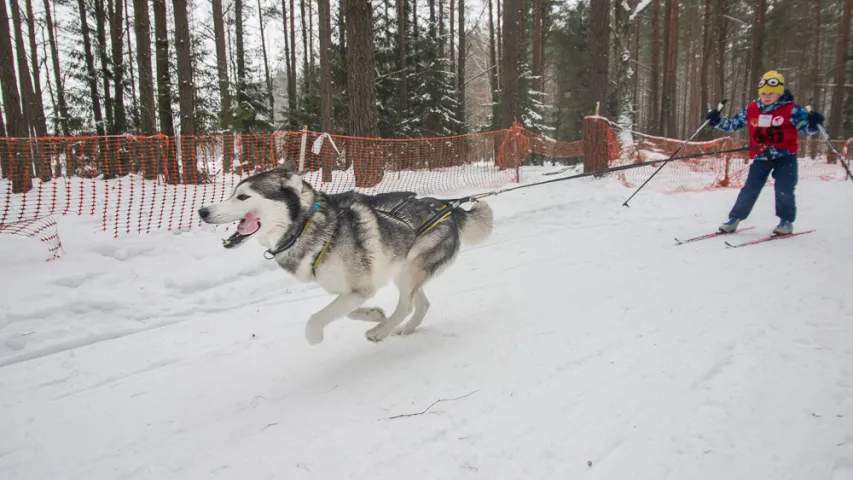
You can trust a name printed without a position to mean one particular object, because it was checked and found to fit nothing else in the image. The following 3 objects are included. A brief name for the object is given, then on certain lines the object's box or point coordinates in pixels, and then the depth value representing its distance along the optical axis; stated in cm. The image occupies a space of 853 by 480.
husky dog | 271
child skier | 520
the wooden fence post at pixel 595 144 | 1009
